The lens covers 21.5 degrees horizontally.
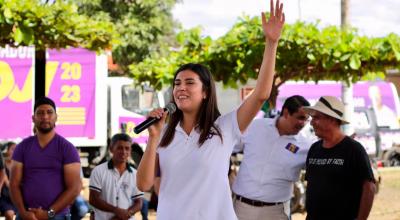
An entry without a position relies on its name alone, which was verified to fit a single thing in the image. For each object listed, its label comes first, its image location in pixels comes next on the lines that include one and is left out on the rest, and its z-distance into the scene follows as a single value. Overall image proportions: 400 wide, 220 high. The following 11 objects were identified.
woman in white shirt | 4.83
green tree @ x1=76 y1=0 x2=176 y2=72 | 41.70
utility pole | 19.54
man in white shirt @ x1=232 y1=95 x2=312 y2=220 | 7.84
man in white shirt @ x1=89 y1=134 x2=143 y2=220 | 9.21
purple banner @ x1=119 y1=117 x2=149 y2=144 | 25.29
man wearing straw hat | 6.84
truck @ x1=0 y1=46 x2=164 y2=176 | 23.79
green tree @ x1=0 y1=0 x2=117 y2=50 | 9.77
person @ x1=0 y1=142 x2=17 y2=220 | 13.30
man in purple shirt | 8.14
